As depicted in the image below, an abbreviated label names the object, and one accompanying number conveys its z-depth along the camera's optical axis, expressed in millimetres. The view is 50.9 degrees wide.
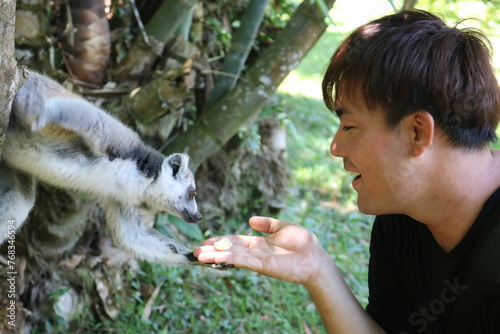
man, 2004
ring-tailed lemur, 2824
